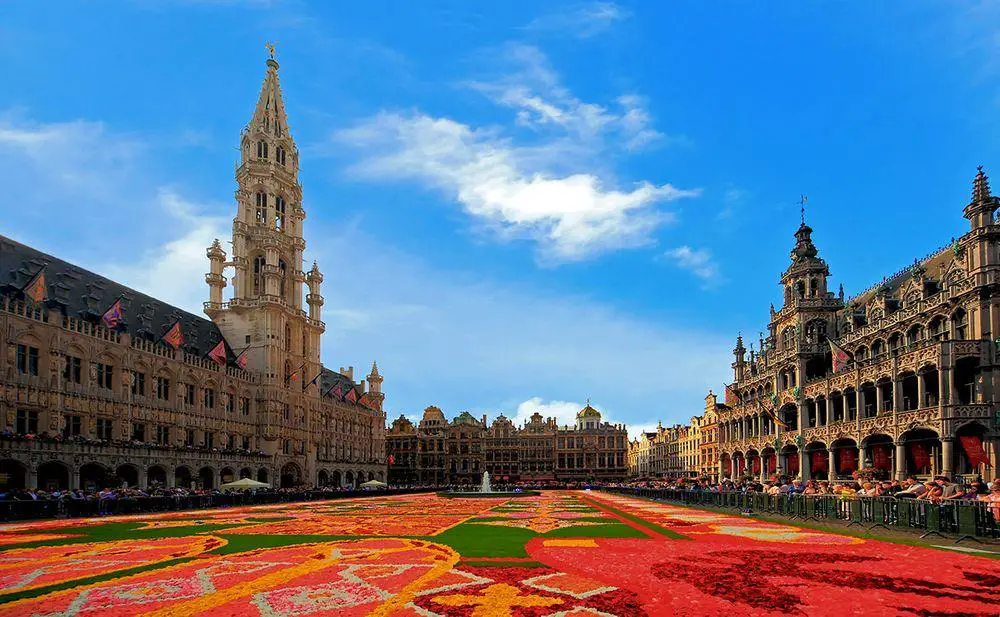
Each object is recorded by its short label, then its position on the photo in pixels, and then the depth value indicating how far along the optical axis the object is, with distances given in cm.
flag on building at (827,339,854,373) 5000
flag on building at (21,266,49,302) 5188
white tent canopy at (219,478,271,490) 5303
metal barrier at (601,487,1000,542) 2011
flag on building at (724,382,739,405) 8106
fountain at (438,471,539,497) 7662
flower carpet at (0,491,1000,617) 1105
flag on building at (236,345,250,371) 8157
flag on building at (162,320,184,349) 6656
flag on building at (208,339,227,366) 7350
